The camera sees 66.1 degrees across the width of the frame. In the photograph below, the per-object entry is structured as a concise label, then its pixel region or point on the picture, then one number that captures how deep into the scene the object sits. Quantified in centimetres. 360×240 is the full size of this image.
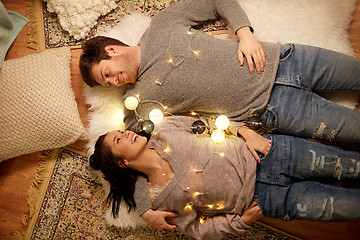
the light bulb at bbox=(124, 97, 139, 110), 149
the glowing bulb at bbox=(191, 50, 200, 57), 146
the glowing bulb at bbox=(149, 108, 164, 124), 148
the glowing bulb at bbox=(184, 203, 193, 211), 141
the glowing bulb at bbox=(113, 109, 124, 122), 170
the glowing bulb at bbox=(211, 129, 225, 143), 140
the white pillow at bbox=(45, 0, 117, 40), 173
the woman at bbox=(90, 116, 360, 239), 135
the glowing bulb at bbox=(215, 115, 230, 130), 140
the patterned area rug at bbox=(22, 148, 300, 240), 174
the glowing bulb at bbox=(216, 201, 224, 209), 141
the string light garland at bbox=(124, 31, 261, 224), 139
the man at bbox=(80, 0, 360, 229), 140
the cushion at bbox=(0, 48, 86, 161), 158
